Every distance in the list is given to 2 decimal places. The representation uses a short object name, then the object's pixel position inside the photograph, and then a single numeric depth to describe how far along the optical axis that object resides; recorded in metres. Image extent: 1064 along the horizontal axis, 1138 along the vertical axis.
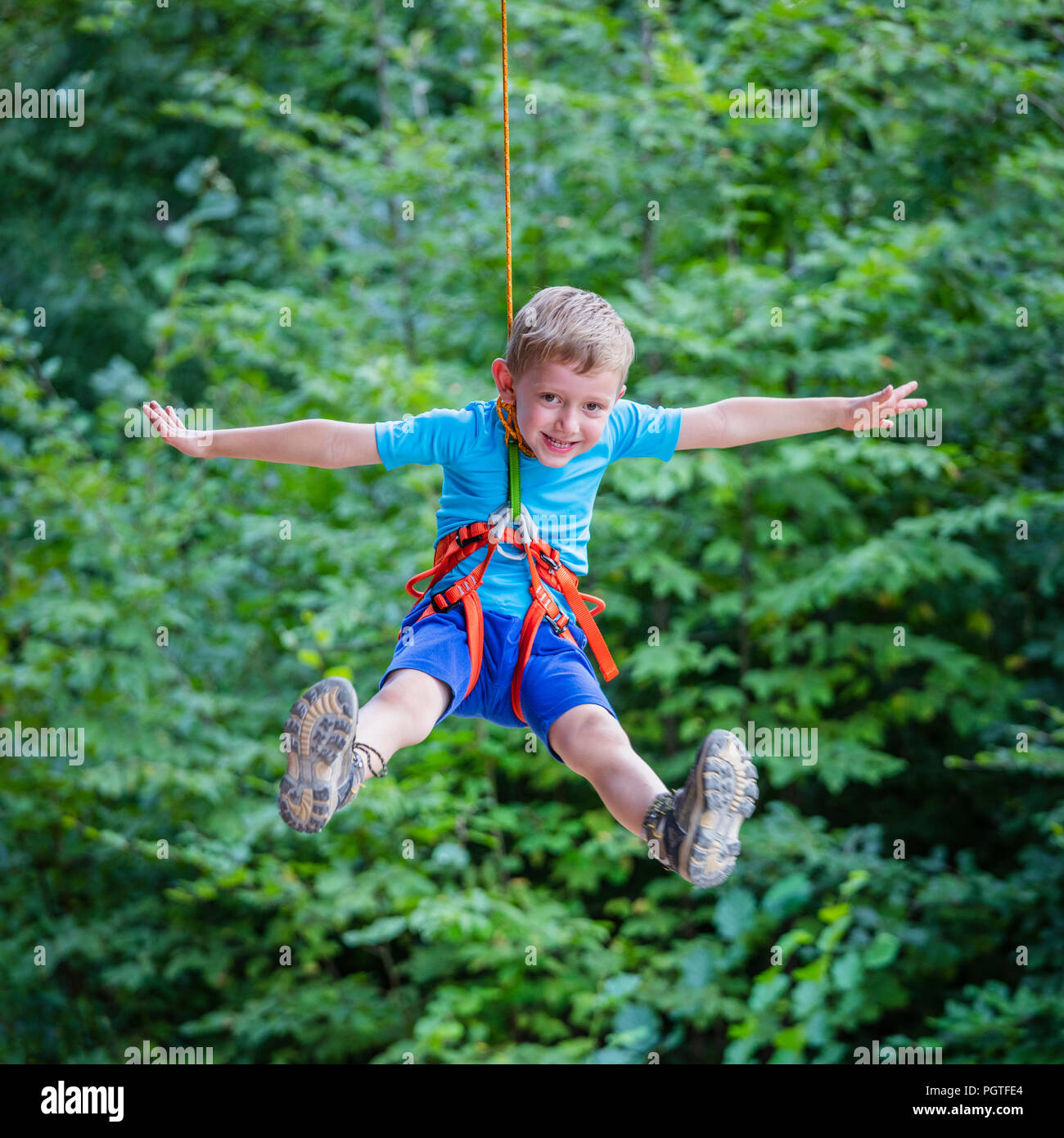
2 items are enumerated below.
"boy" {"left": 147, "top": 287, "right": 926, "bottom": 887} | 5.52
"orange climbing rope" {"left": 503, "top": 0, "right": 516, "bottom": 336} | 5.71
